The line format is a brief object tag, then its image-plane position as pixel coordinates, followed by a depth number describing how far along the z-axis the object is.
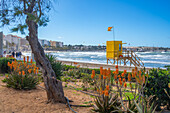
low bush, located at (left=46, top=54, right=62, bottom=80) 6.85
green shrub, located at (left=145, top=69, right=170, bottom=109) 3.26
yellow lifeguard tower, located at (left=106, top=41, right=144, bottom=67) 19.06
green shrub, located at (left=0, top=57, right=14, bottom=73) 8.58
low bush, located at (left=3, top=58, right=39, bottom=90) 4.70
